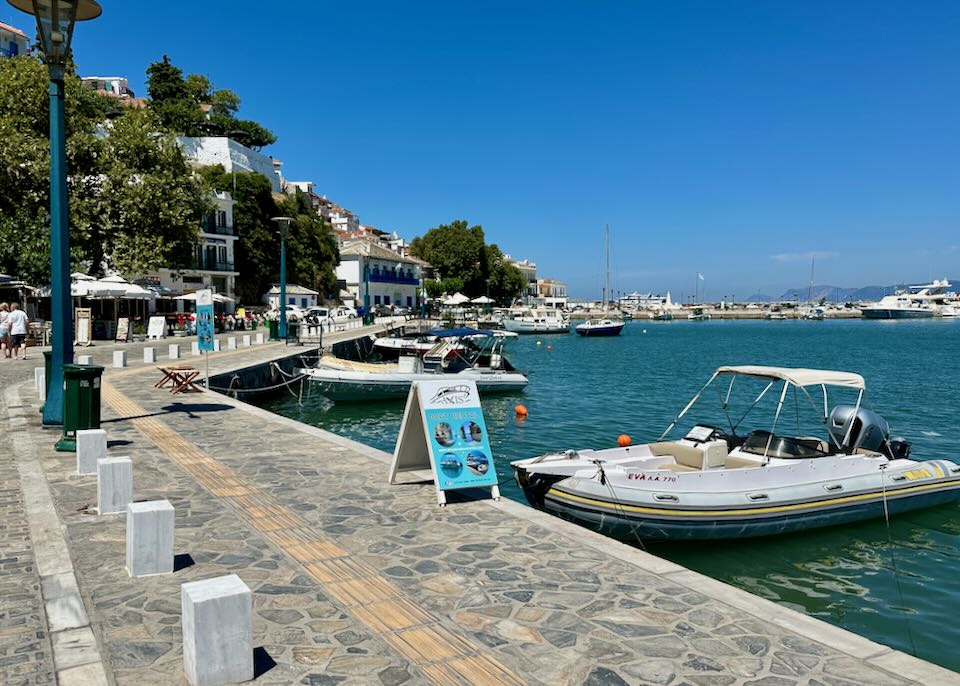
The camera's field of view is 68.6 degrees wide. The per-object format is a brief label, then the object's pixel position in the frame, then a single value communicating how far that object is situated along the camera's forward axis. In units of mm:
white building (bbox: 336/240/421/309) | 88250
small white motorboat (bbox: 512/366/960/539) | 10367
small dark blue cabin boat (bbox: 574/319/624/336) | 81938
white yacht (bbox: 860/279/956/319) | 147500
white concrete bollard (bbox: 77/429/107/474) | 9875
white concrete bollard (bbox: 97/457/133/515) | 8070
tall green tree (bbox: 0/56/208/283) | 35344
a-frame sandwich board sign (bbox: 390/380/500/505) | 9016
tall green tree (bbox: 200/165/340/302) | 65062
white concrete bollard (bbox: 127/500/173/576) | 6297
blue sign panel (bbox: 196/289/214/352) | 19969
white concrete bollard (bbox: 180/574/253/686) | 4484
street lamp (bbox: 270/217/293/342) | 34188
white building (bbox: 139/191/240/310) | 56406
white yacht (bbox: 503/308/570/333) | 88938
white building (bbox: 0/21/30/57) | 93250
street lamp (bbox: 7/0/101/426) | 11258
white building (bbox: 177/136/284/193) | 68938
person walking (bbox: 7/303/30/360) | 26078
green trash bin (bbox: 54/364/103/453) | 11281
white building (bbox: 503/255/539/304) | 177925
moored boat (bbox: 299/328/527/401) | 25703
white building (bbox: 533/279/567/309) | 169962
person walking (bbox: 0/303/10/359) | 26016
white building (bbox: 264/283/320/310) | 61281
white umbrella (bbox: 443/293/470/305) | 76950
